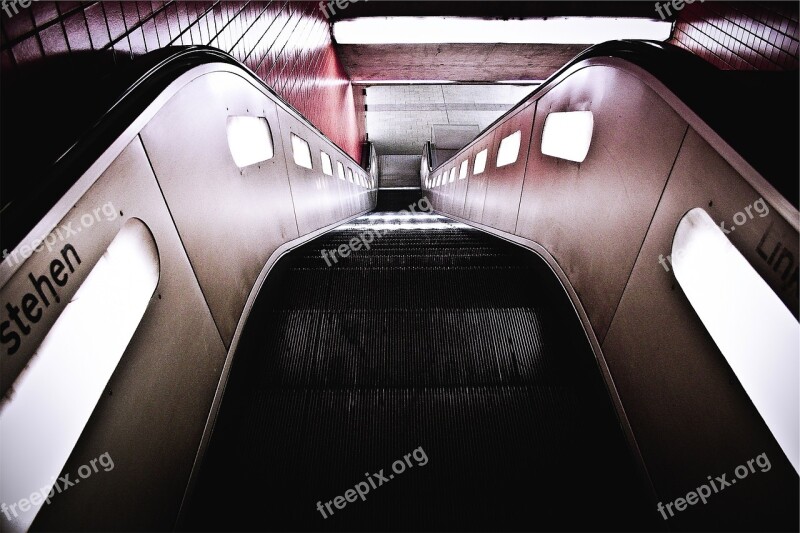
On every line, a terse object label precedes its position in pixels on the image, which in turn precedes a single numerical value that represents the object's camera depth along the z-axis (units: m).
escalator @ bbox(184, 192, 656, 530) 1.27
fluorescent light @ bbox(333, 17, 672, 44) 7.27
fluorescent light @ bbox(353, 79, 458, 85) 10.38
